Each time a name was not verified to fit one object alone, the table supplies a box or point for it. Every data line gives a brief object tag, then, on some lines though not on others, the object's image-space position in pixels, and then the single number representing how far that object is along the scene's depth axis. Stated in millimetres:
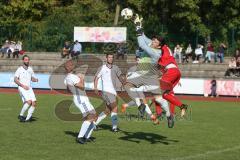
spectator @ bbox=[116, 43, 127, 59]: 45219
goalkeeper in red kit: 15195
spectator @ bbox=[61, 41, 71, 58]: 46844
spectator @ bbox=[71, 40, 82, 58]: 46000
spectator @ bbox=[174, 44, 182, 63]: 45094
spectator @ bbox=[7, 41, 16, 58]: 49125
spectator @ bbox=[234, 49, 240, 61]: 41719
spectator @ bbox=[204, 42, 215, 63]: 44625
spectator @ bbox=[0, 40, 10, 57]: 49438
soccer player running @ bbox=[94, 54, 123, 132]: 17594
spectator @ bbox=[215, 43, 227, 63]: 44469
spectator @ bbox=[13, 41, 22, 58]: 49031
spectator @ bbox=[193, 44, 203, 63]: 45531
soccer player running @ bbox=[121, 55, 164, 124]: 20953
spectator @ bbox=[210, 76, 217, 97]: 36638
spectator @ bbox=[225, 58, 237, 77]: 41062
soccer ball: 16781
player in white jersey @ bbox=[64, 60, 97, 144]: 14901
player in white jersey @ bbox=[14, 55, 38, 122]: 19938
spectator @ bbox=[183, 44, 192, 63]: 46000
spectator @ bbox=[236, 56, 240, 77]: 40938
